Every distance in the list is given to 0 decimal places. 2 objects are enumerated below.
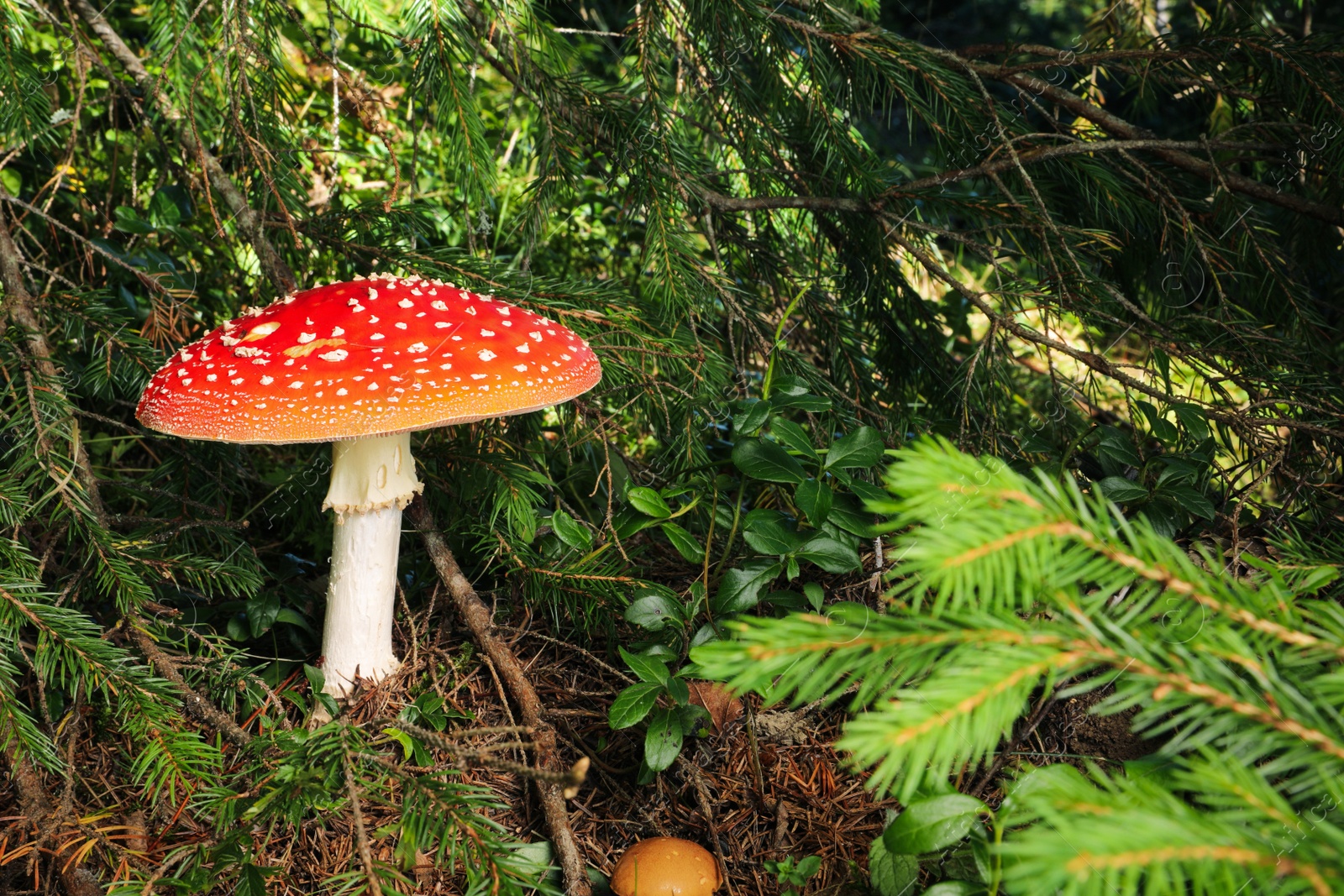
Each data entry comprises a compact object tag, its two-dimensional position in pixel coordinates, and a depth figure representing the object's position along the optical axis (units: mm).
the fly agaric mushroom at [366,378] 587
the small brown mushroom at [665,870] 575
